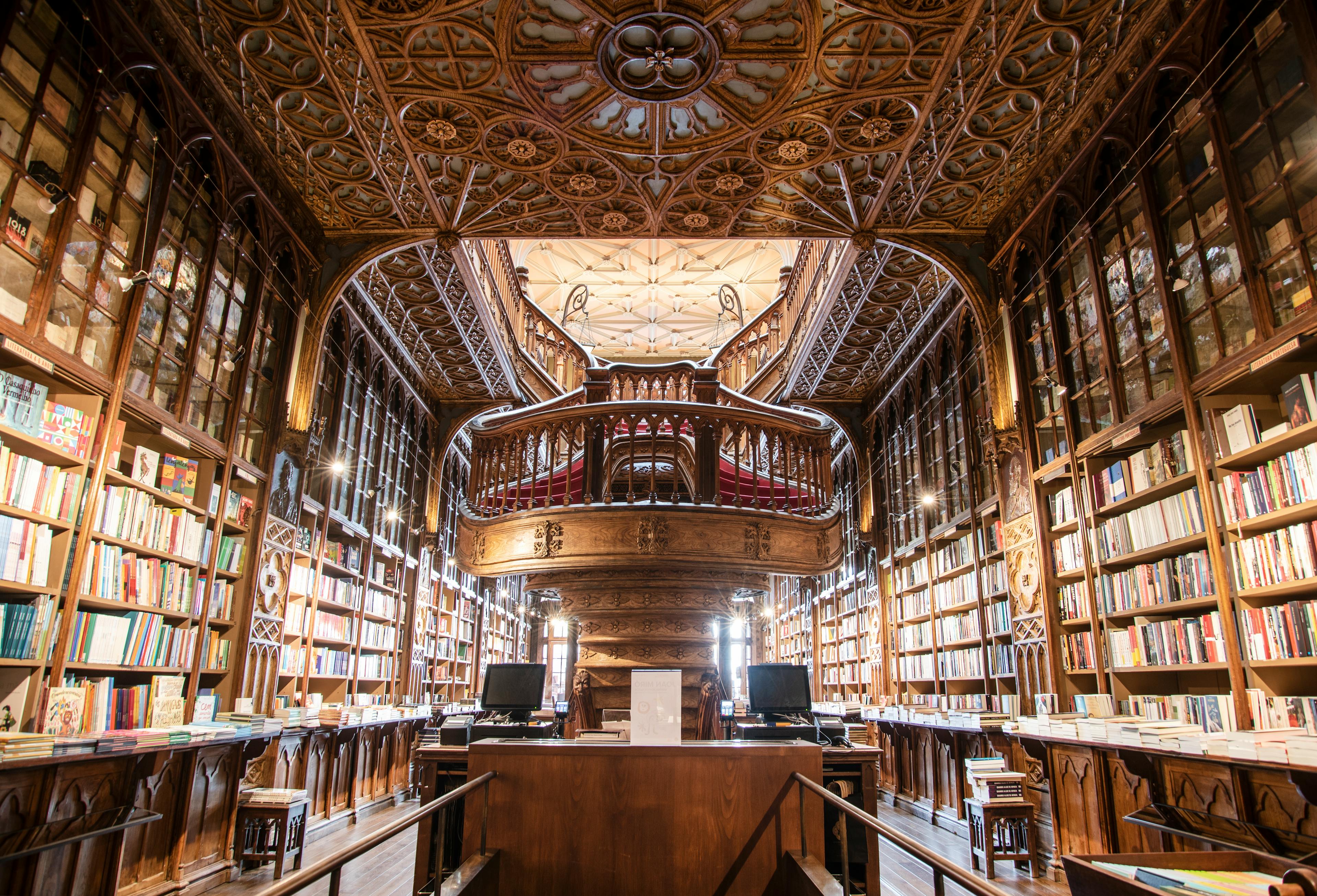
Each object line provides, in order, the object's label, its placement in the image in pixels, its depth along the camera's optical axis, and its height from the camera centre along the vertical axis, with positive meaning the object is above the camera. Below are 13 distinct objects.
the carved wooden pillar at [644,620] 5.95 +0.32
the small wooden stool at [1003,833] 4.76 -1.10
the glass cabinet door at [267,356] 5.34 +2.19
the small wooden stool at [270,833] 4.67 -1.13
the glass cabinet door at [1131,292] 4.18 +2.14
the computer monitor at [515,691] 5.56 -0.24
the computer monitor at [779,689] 5.59 -0.22
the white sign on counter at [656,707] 3.46 -0.22
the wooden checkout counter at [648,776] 3.24 -0.50
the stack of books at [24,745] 2.85 -0.35
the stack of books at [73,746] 3.08 -0.38
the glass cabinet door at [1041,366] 5.27 +2.14
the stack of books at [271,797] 4.80 -0.90
